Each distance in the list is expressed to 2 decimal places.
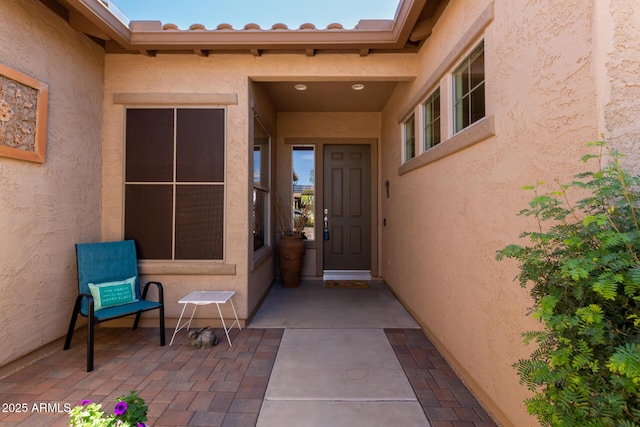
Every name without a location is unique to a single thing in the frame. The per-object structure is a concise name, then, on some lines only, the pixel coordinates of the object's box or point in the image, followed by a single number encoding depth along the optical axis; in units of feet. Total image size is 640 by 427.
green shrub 2.64
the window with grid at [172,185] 11.07
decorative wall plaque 7.59
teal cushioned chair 8.42
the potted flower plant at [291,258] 16.08
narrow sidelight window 18.49
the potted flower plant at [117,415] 3.47
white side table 9.46
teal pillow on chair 8.95
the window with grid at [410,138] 12.61
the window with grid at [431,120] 10.17
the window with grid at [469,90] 7.36
